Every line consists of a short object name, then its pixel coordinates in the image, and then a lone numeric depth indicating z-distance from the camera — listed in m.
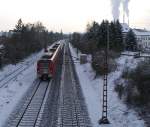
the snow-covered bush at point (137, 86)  19.91
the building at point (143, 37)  139.11
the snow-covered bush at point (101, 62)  34.69
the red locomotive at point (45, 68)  35.50
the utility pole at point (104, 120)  18.91
